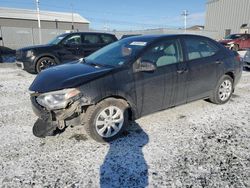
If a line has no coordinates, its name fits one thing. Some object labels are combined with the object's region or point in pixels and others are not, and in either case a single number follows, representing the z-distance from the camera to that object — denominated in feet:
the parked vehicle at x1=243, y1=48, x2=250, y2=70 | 30.60
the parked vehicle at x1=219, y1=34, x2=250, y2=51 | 64.34
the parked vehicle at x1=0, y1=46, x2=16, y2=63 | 44.42
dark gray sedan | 10.28
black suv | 26.48
